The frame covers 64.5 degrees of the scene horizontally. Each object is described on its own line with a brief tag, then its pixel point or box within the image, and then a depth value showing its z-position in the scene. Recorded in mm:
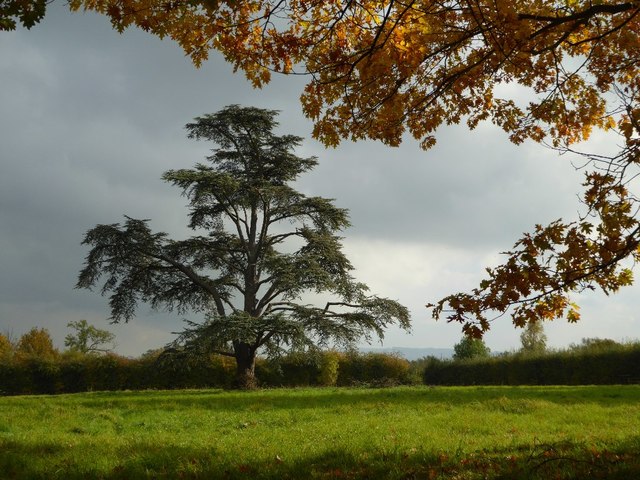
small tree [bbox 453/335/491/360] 33688
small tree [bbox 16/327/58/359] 41731
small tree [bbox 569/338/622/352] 26959
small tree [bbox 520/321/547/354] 44406
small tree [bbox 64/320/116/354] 49469
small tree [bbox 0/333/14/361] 37056
